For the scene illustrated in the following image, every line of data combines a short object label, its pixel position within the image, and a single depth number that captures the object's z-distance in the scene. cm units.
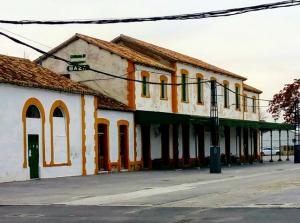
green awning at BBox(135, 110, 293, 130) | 3803
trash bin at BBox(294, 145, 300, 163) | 4956
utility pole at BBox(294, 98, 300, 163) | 4956
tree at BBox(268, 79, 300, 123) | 8107
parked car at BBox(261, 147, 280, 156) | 9146
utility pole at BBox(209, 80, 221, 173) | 3319
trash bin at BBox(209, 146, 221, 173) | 3381
